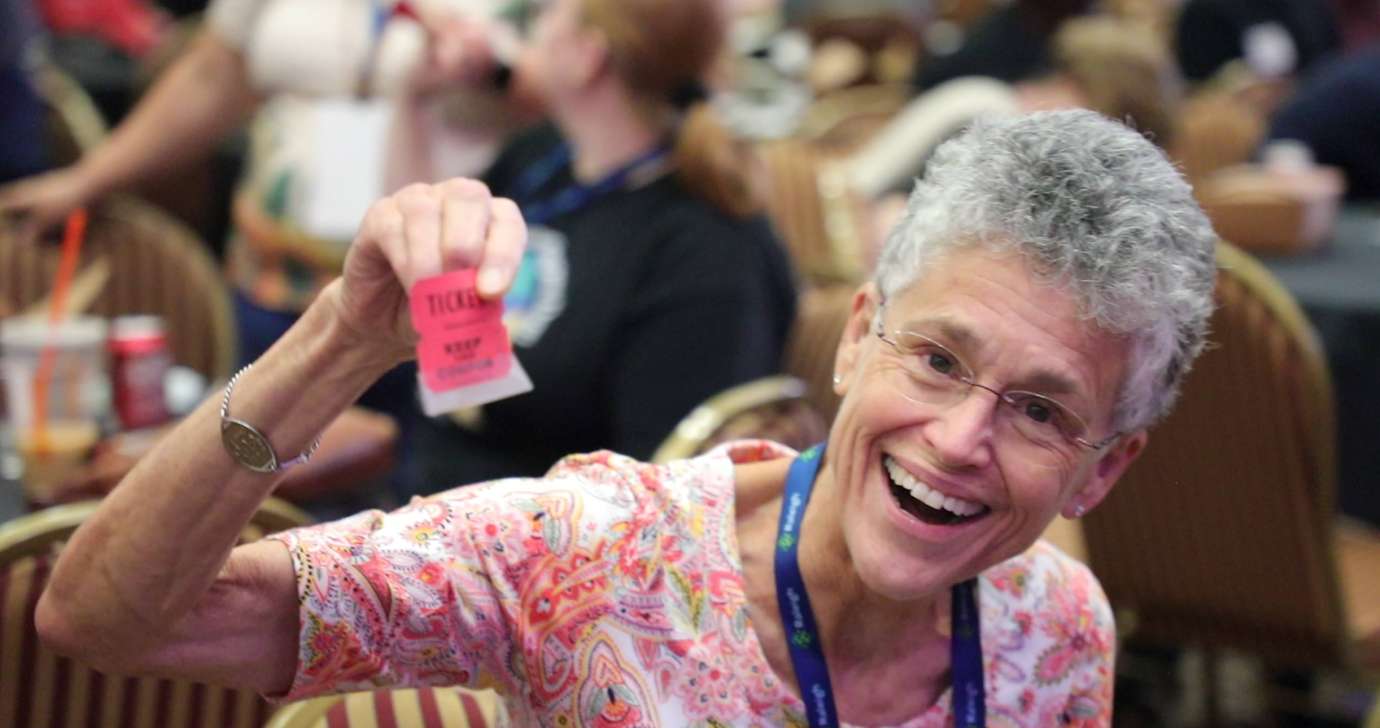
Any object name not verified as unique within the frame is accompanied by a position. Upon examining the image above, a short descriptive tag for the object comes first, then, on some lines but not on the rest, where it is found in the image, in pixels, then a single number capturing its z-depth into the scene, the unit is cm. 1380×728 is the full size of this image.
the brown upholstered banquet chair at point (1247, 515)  260
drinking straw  233
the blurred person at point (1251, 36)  781
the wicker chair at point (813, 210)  463
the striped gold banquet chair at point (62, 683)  157
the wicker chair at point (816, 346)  265
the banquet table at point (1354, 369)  349
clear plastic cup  238
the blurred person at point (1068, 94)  358
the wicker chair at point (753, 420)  201
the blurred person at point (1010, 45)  535
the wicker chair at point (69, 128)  461
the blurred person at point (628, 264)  252
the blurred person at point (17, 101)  357
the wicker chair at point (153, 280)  330
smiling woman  125
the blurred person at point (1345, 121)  484
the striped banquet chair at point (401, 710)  146
